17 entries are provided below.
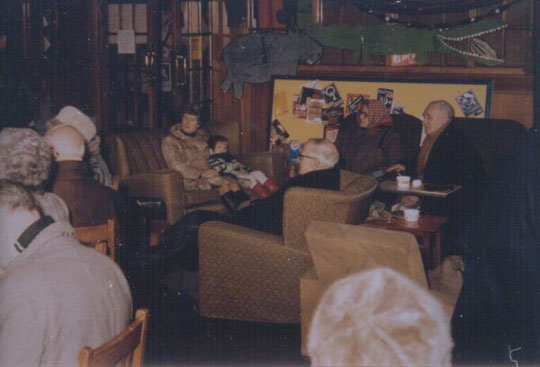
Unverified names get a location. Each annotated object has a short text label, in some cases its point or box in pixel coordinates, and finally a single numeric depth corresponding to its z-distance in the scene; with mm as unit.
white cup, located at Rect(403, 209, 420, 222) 5156
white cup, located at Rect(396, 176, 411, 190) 5660
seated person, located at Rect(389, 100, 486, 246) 5988
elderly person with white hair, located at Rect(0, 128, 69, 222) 3287
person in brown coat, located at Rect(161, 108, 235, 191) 6750
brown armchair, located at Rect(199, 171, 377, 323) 4051
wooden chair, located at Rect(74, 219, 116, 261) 3012
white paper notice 7938
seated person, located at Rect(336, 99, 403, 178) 6883
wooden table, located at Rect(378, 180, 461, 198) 5477
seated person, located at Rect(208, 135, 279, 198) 6809
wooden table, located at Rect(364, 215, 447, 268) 4969
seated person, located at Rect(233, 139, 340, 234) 4594
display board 7410
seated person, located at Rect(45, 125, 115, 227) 3910
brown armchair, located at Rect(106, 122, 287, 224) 6191
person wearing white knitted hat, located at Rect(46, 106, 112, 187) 5020
